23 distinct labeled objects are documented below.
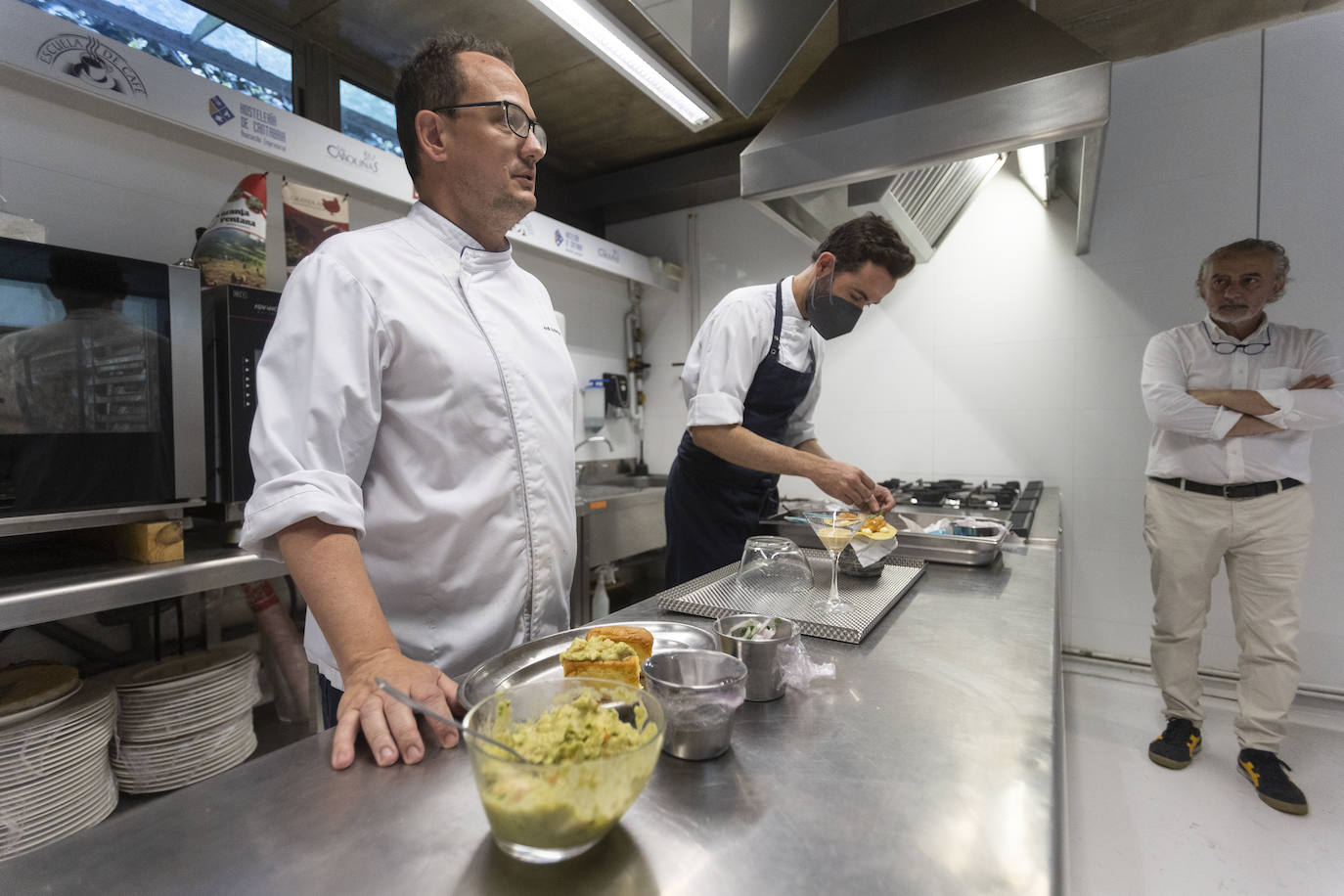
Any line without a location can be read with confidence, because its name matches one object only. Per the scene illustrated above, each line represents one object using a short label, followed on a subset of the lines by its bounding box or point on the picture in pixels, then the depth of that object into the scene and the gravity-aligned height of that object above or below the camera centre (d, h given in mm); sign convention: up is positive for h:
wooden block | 1671 -289
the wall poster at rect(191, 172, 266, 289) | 1825 +556
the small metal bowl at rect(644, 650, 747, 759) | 640 -285
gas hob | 2229 -288
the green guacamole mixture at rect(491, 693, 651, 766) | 513 -253
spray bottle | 3107 -813
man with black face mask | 1678 +113
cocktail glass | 1184 -191
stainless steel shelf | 1394 -351
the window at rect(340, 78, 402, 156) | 2988 +1522
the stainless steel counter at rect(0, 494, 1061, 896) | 483 -339
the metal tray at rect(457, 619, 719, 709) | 771 -308
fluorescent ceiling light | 1859 +1240
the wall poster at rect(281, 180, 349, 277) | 2025 +705
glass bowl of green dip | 469 -260
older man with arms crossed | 2264 -179
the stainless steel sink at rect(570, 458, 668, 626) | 2902 -477
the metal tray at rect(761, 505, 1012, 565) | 1531 -296
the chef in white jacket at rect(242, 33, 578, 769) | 793 +21
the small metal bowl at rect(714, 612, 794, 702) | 779 -286
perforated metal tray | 1036 -316
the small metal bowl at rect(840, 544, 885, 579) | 1359 -297
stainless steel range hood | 1366 +760
